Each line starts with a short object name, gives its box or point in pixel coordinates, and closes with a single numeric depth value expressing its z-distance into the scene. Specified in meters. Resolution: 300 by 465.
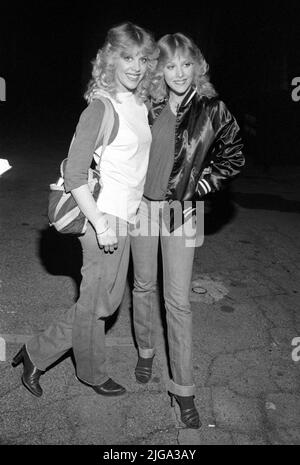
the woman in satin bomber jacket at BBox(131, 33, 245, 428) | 2.45
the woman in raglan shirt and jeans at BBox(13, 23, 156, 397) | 2.20
